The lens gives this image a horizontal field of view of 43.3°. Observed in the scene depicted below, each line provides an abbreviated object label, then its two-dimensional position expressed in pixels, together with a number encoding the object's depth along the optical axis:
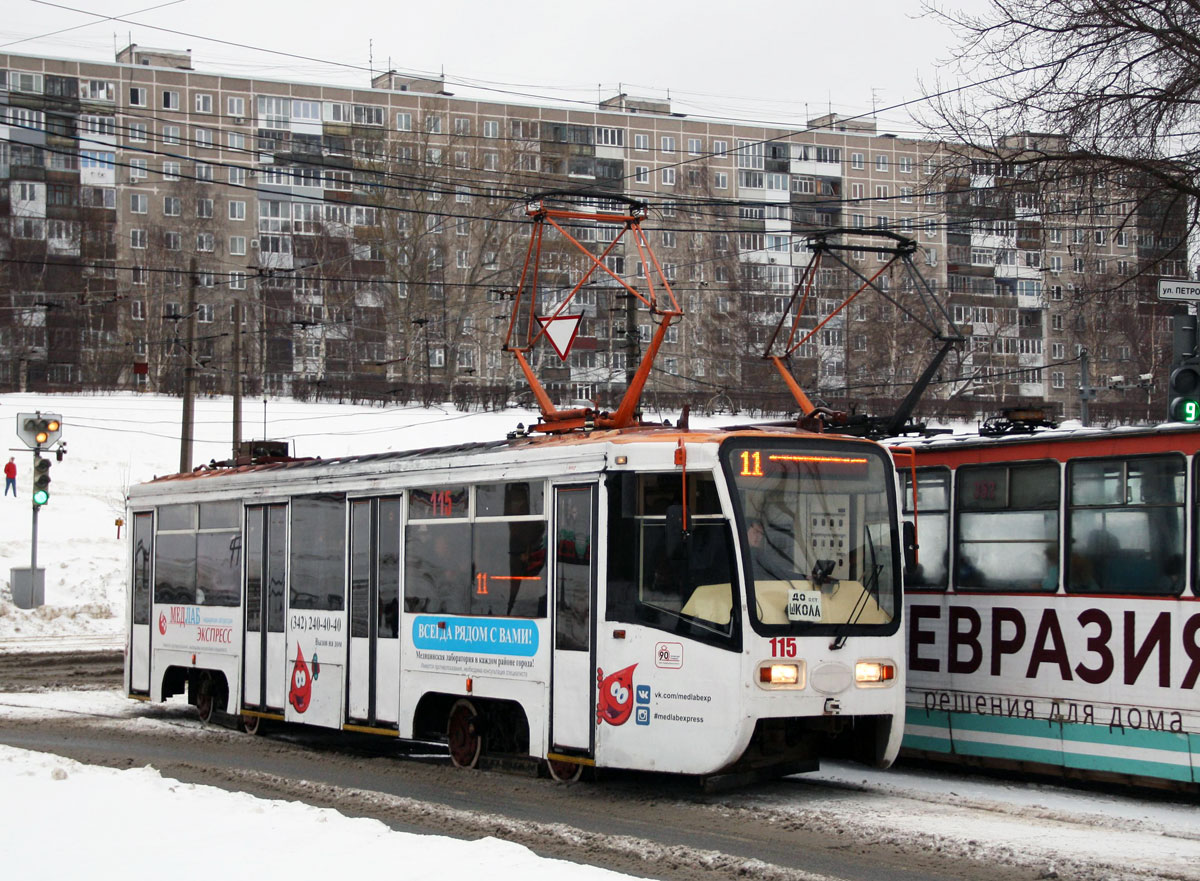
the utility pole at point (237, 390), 34.75
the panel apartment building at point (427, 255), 66.25
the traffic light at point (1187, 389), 16.42
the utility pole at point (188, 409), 32.78
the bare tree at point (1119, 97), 17.31
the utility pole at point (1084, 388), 39.00
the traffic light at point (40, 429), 26.61
